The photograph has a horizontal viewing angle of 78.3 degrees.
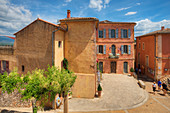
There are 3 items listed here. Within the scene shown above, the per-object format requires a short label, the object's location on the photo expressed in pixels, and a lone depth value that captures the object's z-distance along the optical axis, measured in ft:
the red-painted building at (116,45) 66.74
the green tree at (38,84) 19.87
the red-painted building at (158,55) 58.23
